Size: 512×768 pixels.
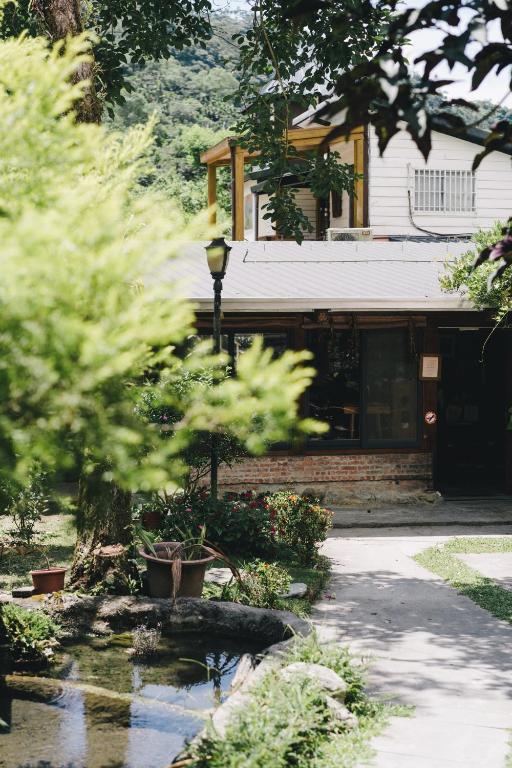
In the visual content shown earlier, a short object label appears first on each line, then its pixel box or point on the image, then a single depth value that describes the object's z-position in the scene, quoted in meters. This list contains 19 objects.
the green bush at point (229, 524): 10.47
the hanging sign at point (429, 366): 14.47
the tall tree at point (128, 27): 12.86
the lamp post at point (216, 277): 11.26
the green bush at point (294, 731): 4.76
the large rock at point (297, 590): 8.80
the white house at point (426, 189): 18.94
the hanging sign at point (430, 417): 14.51
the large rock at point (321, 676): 5.70
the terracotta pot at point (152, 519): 11.59
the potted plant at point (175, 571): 8.03
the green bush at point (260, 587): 8.16
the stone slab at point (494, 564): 10.16
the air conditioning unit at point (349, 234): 18.02
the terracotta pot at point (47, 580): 8.66
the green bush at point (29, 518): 10.62
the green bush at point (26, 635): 7.20
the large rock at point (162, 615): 7.68
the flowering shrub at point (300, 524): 10.69
